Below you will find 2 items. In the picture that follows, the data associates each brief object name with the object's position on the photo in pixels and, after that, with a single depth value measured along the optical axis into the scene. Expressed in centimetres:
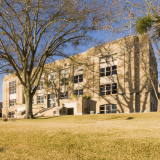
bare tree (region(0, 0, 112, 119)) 1680
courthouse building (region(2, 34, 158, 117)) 2867
